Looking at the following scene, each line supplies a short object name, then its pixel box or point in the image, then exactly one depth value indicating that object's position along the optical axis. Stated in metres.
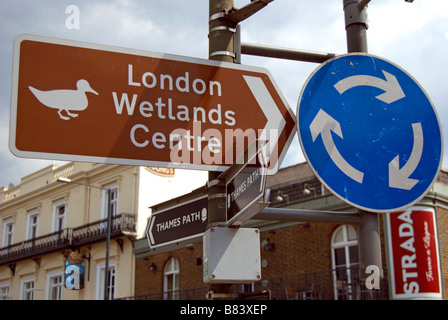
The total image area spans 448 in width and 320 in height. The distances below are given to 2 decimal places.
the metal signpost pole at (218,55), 3.47
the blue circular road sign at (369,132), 3.49
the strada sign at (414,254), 17.17
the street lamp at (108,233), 23.76
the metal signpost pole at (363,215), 3.73
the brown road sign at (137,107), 3.10
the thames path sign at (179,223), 3.99
